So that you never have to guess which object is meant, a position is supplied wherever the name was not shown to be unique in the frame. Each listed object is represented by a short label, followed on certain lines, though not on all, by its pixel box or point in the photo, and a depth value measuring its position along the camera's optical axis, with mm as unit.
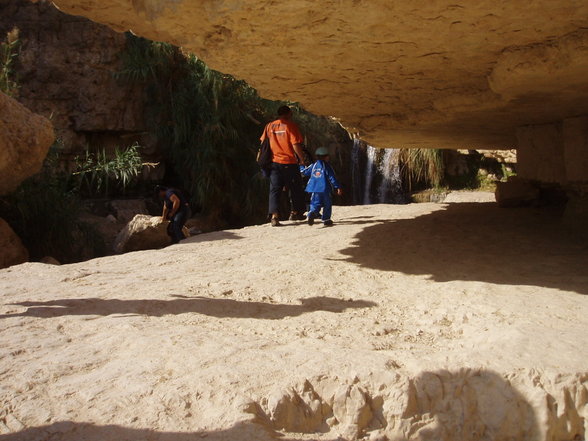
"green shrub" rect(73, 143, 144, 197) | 9719
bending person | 6824
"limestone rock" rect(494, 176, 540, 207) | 6340
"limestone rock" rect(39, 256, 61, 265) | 6755
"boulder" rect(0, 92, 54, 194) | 6012
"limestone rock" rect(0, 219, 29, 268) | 6348
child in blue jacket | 6471
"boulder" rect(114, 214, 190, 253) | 8016
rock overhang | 2789
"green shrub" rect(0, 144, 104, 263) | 7312
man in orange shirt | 6449
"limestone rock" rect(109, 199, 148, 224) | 10180
